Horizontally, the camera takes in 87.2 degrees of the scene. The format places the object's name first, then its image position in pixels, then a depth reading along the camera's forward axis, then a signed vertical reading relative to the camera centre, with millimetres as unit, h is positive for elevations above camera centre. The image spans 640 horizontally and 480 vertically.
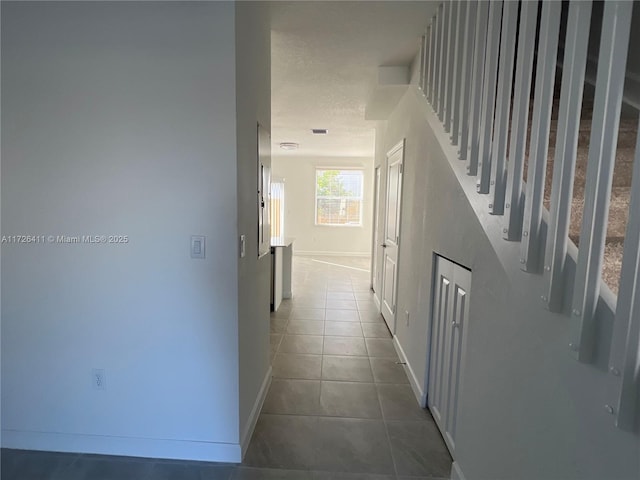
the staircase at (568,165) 718 +154
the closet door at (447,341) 1814 -771
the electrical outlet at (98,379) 1820 -956
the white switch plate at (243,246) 1768 -214
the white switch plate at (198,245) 1697 -205
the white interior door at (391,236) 3475 -310
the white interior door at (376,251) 4723 -637
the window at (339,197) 8828 +289
